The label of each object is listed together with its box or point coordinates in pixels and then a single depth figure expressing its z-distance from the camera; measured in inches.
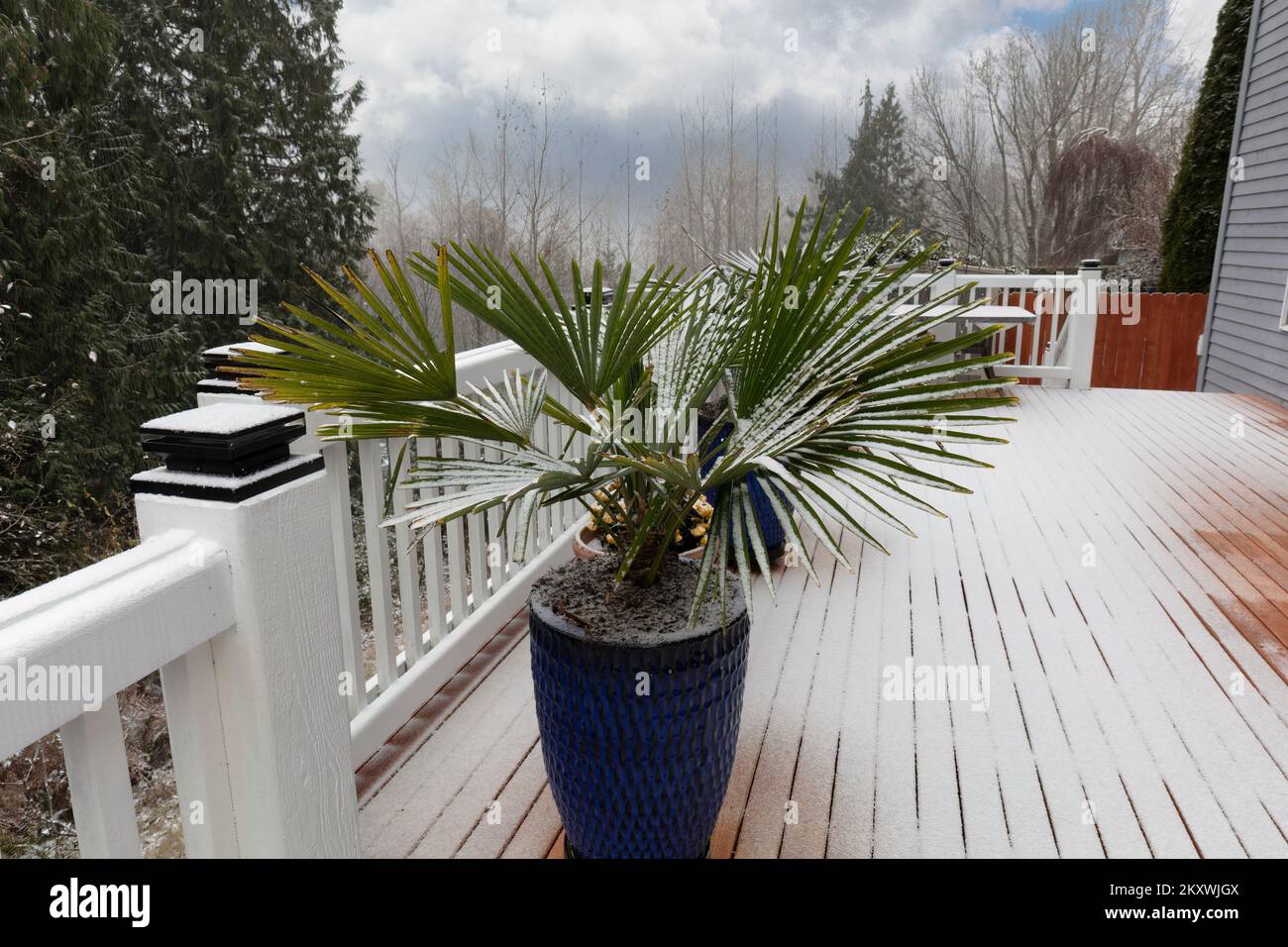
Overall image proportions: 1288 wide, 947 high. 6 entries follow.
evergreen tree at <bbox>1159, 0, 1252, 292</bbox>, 354.6
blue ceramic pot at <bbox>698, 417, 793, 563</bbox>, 121.4
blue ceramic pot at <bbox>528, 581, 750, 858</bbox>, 56.1
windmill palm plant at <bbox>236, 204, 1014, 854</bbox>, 49.8
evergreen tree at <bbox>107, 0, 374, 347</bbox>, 493.7
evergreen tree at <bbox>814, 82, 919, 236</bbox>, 746.2
